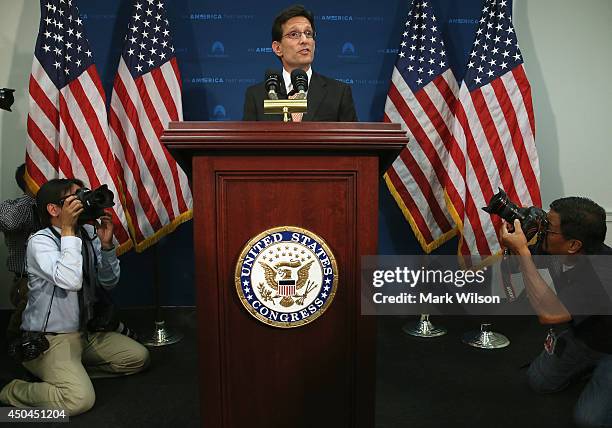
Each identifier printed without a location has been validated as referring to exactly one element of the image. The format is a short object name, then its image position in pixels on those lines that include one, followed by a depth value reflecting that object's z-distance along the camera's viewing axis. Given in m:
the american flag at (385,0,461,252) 3.30
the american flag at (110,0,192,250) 3.20
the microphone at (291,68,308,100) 1.34
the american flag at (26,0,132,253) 3.05
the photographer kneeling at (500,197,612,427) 2.01
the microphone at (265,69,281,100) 1.35
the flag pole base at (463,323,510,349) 3.05
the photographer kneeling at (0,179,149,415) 2.16
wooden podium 1.17
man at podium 2.14
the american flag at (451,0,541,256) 3.14
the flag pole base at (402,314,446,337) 3.23
